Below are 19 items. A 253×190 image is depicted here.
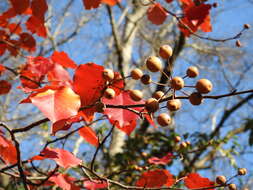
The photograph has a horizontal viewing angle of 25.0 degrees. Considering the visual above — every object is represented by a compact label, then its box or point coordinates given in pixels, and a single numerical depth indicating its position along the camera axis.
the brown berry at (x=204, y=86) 0.46
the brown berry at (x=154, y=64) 0.48
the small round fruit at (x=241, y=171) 0.56
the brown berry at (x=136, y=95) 0.49
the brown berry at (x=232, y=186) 0.54
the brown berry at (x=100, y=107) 0.50
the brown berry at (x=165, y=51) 0.49
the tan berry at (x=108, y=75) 0.50
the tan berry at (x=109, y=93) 0.49
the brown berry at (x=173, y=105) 0.46
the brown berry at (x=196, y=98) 0.46
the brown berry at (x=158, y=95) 0.49
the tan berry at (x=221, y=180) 0.55
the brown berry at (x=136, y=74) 0.49
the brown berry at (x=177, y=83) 0.46
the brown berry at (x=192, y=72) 0.48
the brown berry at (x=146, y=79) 0.49
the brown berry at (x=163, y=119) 0.48
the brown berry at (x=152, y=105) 0.46
